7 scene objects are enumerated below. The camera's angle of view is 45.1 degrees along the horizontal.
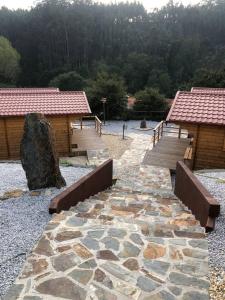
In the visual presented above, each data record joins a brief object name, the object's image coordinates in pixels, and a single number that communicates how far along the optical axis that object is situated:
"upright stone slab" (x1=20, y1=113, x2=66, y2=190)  6.41
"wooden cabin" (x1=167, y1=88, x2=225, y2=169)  10.53
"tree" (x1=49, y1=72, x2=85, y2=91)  41.84
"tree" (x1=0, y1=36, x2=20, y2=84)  49.02
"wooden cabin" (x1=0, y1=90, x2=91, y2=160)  12.83
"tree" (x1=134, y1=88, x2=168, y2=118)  26.34
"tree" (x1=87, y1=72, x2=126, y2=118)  25.89
